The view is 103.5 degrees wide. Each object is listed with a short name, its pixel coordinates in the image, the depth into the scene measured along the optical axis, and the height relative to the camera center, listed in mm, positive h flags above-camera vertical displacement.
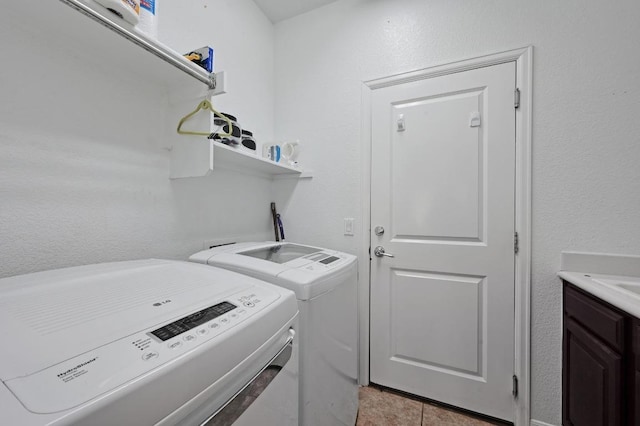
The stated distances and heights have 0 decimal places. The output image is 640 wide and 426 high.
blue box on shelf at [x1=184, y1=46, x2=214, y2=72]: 1127 +682
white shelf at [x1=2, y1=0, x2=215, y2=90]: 771 +604
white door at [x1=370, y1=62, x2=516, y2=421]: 1501 -171
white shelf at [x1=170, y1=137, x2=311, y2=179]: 1132 +281
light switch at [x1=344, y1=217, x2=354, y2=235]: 1859 -103
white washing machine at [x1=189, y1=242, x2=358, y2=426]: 928 -430
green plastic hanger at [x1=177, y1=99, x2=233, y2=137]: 1111 +435
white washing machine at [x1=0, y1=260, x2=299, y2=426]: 345 -242
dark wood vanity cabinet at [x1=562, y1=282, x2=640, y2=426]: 906 -623
